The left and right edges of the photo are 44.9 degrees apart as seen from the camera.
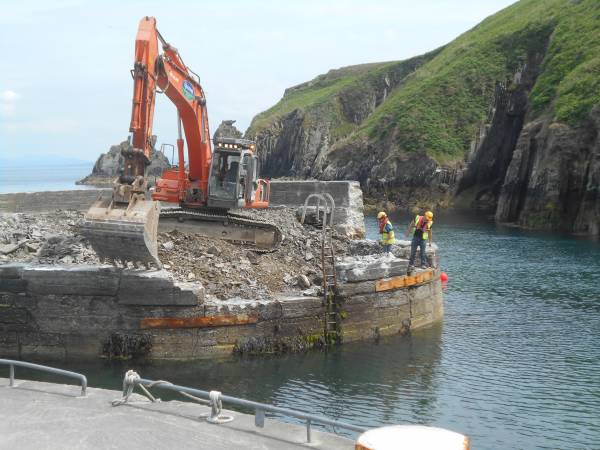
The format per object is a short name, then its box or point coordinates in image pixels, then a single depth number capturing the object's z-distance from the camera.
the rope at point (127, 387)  8.63
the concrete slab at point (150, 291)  15.60
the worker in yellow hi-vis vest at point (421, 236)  19.81
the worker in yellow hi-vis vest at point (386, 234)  20.88
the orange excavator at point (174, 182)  14.85
